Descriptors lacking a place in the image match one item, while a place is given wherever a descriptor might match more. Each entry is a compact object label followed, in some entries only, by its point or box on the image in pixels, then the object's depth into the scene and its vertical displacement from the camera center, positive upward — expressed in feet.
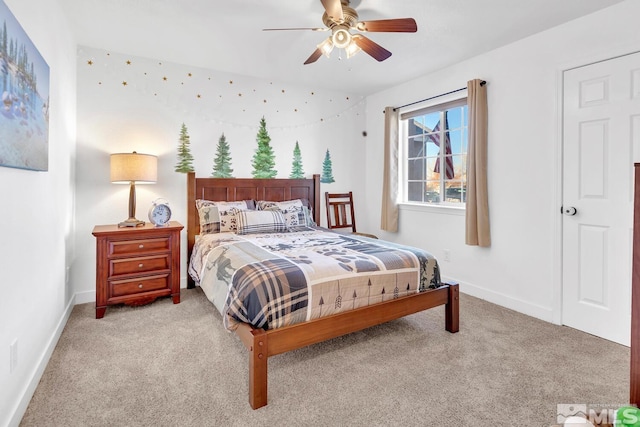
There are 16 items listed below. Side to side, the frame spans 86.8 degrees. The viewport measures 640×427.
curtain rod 10.77 +4.21
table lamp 10.16 +1.21
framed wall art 4.65 +1.75
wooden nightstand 9.52 -1.64
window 12.46 +2.26
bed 6.15 -1.72
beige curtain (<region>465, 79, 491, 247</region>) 10.78 +1.37
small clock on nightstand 10.59 -0.15
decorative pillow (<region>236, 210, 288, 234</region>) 11.18 -0.43
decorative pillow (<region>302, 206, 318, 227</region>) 12.89 -0.37
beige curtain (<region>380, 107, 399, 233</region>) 14.38 +1.61
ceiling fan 7.18 +4.10
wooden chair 15.14 -0.02
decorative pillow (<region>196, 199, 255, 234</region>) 11.43 -0.30
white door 7.95 +0.43
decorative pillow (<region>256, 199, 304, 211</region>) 12.68 +0.20
